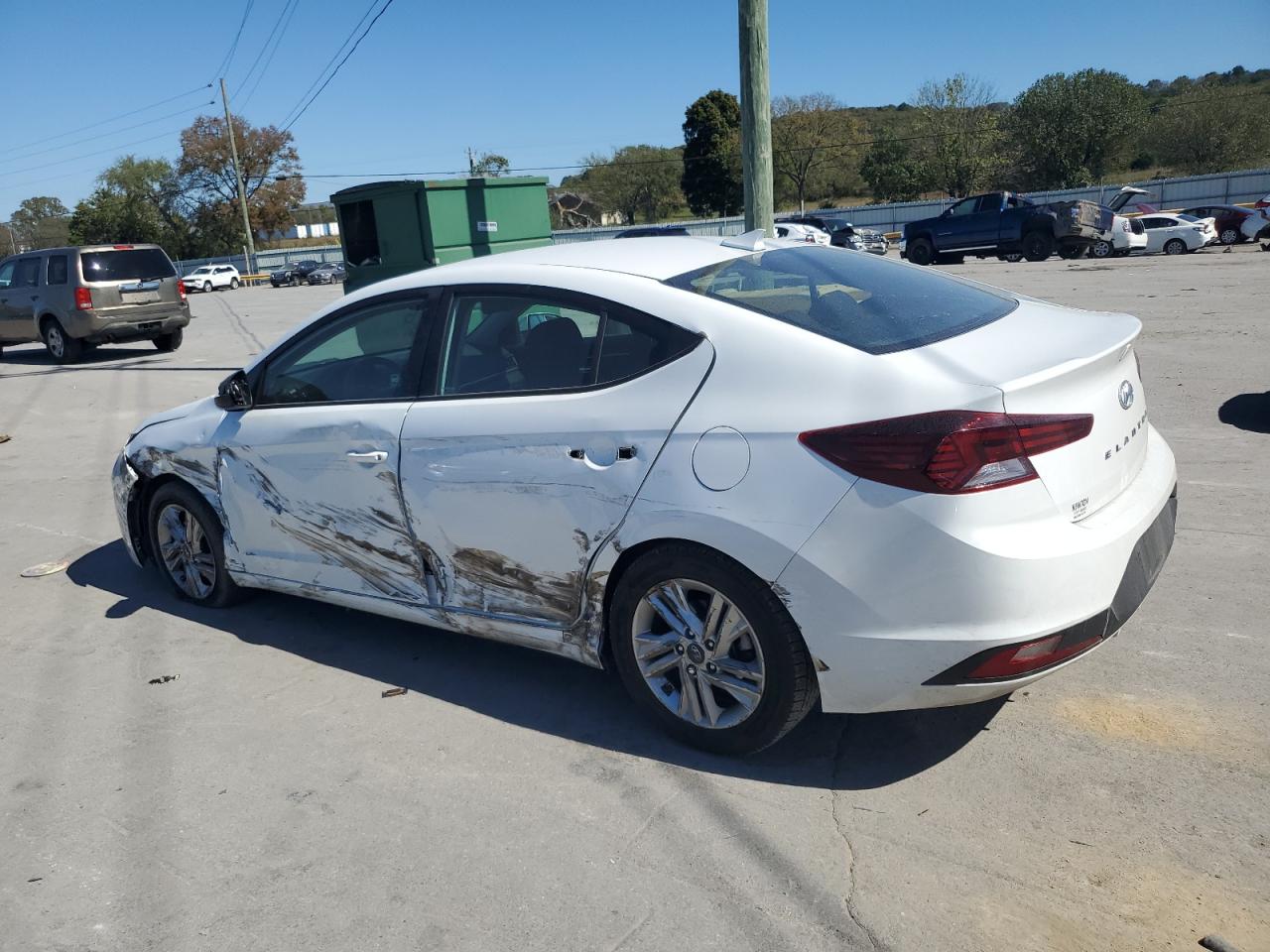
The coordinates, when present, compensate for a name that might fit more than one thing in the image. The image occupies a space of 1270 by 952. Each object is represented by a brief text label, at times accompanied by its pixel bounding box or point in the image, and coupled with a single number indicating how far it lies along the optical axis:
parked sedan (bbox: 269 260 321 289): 53.16
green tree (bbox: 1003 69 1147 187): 59.50
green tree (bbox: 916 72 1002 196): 60.47
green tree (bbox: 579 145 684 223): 78.12
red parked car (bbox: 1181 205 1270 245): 29.52
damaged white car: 2.88
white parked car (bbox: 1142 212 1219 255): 28.42
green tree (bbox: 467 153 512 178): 82.04
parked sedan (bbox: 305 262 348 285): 52.28
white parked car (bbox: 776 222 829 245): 28.89
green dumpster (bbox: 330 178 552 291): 10.70
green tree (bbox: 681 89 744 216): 72.38
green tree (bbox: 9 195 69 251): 102.75
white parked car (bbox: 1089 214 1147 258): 27.27
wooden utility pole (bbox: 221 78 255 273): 60.31
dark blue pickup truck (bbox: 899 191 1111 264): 26.56
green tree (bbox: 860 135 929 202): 64.78
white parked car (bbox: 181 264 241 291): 51.19
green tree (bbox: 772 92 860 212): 71.25
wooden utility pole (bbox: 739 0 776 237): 8.50
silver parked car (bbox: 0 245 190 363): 16.45
